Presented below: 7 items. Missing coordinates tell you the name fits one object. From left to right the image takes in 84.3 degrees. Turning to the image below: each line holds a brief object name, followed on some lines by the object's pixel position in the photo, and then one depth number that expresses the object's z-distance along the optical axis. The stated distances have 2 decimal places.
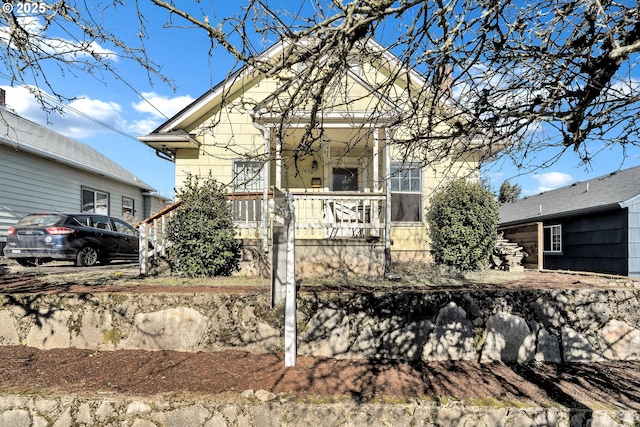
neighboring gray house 10.28
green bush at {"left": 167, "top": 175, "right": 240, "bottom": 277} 5.61
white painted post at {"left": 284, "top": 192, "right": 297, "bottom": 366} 3.33
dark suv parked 7.72
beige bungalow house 7.27
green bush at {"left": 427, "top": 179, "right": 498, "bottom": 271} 6.94
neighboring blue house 9.06
